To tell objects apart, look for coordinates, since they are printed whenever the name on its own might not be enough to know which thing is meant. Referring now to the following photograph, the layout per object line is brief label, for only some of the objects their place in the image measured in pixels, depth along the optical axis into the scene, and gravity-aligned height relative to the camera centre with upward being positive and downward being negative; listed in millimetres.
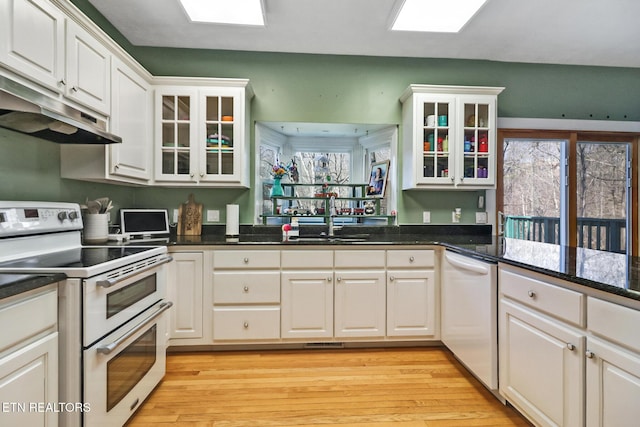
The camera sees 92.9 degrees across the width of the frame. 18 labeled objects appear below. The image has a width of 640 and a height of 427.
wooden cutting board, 2799 -36
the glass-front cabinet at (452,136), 2713 +722
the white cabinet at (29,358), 946 -486
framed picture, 3090 +382
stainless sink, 2689 -199
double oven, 1207 -425
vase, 3000 +282
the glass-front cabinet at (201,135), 2568 +687
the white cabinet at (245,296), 2309 -612
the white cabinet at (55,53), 1349 +835
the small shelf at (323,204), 2967 +121
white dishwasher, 1729 -626
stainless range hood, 1260 +466
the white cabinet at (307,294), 2338 -604
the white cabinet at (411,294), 2389 -611
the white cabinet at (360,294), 2361 -605
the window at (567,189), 3041 +284
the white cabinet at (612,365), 986 -511
